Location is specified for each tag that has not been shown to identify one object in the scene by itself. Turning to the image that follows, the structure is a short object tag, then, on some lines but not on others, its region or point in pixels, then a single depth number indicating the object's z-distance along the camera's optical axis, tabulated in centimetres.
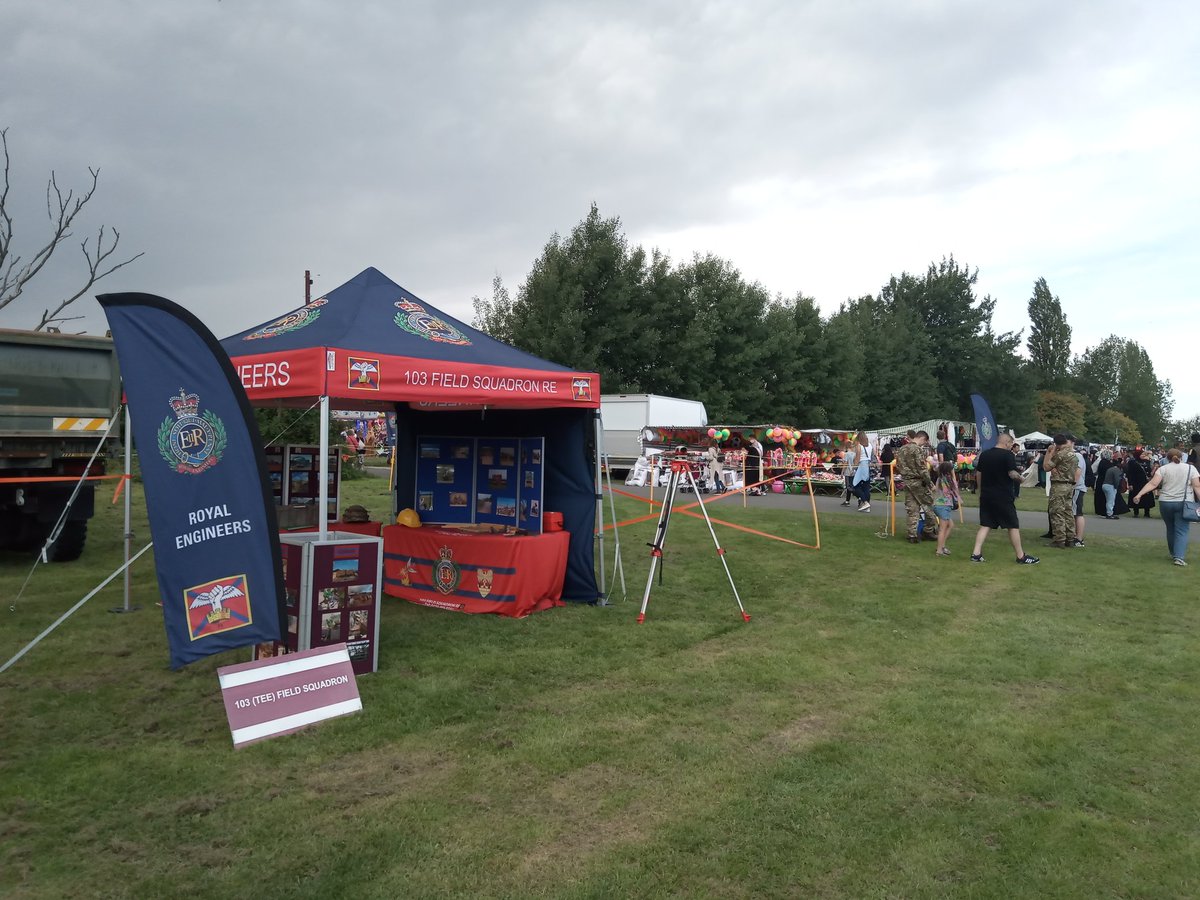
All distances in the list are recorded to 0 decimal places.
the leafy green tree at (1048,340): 8125
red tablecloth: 708
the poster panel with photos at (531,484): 758
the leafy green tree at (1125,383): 8931
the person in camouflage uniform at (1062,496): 1148
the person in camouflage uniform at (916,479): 1158
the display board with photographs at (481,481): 766
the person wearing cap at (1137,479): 1728
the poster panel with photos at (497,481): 775
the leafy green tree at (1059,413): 7206
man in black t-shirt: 1010
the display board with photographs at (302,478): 816
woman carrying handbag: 982
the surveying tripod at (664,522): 694
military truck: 864
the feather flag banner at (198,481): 421
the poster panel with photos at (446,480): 802
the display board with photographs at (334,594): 508
